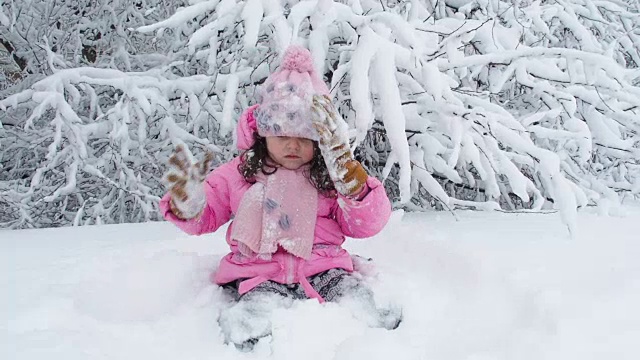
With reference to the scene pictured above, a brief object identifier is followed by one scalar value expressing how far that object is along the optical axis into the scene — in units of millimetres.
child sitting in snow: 1816
